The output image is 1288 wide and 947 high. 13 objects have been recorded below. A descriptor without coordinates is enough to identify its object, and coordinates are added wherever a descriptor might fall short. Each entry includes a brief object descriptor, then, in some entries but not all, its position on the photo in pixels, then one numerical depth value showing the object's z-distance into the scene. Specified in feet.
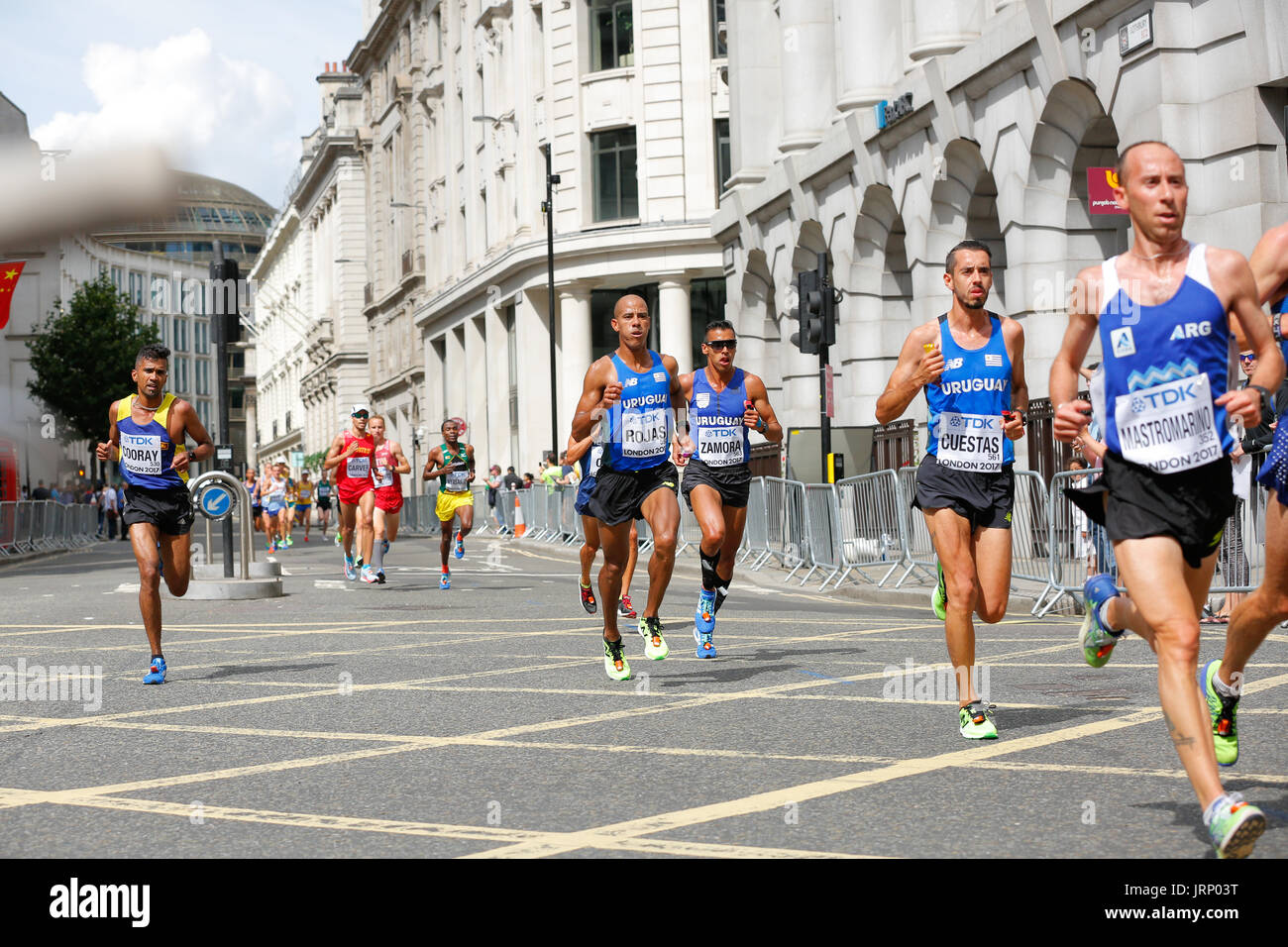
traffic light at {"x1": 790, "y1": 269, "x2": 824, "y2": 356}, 69.10
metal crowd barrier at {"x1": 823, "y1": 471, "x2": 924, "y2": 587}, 58.80
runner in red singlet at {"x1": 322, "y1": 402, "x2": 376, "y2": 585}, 67.62
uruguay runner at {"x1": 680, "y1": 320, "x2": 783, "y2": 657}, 38.50
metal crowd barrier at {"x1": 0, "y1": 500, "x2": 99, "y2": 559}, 112.06
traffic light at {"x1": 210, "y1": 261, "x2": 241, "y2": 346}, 56.70
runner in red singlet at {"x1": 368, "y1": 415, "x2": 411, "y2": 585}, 66.64
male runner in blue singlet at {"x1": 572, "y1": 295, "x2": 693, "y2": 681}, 33.42
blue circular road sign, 53.88
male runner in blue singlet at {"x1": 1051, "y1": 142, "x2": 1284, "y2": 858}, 17.74
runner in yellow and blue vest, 34.83
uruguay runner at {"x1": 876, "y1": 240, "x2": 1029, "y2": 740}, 25.27
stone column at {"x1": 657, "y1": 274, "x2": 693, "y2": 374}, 166.50
